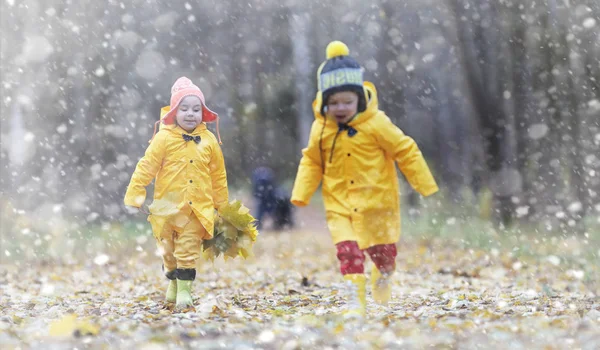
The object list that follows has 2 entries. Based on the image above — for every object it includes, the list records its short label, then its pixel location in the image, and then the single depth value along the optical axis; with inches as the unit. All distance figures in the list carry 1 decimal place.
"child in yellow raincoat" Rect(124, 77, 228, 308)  564.4
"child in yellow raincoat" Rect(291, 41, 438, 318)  532.1
